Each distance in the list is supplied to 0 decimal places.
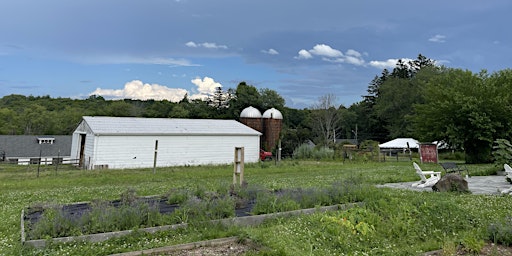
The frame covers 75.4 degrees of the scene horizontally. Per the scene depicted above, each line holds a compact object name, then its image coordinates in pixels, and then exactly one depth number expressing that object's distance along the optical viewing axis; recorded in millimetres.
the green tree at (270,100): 56562
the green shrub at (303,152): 31686
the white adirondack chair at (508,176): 9420
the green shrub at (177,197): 7306
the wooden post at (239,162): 9419
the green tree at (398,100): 54031
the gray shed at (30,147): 44375
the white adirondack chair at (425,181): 10891
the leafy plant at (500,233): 5391
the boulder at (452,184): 9508
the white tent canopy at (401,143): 40000
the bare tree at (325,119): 57125
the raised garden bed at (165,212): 4883
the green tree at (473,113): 23625
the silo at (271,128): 39750
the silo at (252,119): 40281
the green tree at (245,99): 55219
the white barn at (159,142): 23669
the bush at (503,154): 14211
